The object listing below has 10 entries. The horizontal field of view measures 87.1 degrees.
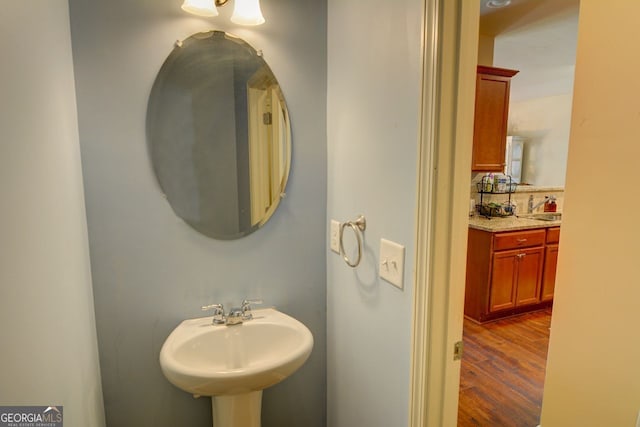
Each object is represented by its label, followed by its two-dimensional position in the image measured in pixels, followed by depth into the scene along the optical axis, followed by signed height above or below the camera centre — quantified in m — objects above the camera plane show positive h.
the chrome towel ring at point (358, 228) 1.17 -0.21
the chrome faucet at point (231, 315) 1.33 -0.59
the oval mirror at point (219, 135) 1.27 +0.13
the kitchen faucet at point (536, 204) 3.62 -0.37
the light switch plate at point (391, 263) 0.96 -0.28
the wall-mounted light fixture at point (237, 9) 1.17 +0.56
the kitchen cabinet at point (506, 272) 2.82 -0.90
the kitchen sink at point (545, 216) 3.33 -0.49
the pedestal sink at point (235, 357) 1.04 -0.66
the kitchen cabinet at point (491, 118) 2.81 +0.42
